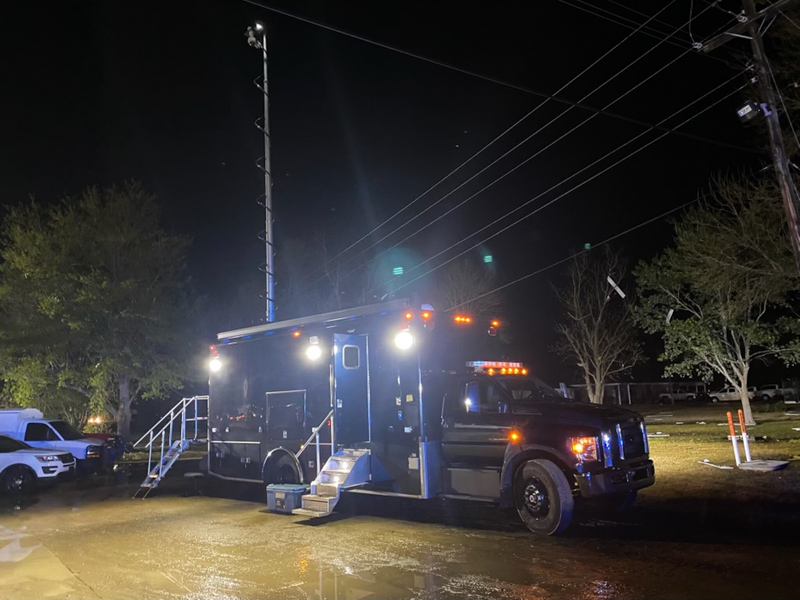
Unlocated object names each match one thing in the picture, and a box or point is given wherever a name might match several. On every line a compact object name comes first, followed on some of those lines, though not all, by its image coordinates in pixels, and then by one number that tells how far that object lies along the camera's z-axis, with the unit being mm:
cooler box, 10492
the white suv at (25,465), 14789
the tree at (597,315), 30719
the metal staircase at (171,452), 13461
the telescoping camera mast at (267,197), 16656
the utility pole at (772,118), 10812
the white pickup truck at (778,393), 45406
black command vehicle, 8492
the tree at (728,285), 14227
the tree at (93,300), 22531
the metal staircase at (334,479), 9984
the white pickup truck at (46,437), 17609
